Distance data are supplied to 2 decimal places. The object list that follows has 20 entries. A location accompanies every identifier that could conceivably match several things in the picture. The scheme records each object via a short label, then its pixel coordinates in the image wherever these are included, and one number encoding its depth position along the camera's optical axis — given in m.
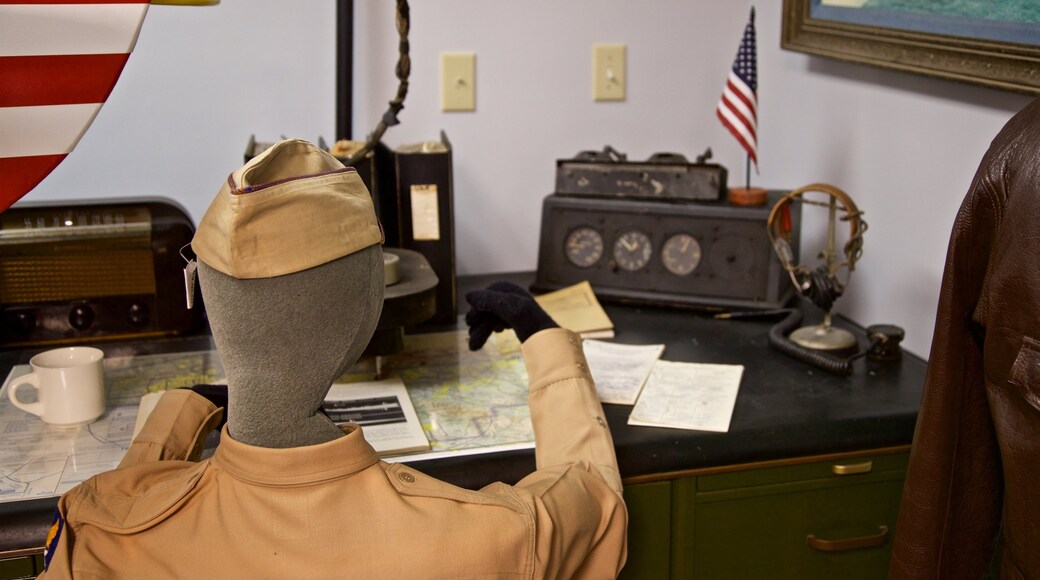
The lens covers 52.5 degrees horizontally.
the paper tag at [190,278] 0.96
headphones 1.58
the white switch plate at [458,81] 1.99
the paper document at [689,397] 1.39
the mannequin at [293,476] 0.89
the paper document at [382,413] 1.30
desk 1.27
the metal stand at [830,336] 1.61
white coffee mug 1.34
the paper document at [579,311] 1.73
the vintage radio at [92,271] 1.60
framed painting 1.35
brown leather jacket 0.92
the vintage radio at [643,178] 1.83
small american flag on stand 1.79
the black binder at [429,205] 1.70
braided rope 1.59
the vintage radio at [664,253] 1.78
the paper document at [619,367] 1.47
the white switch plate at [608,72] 2.05
